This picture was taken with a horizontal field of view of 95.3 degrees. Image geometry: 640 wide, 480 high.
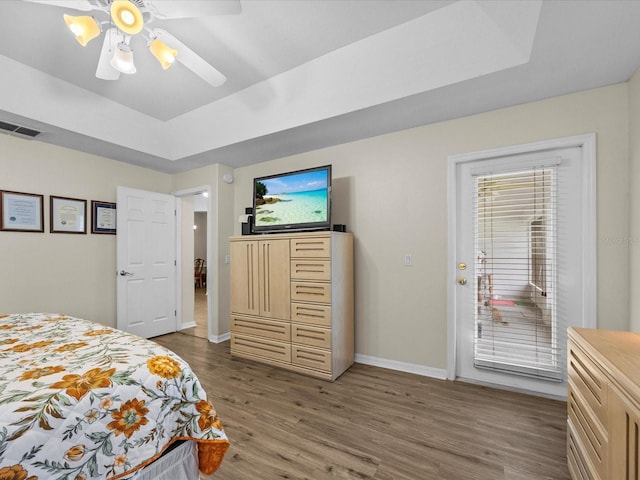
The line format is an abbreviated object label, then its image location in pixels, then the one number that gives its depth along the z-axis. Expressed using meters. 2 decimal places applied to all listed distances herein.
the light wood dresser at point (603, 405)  0.96
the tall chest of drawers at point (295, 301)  2.73
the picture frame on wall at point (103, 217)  3.54
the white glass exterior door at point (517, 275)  2.21
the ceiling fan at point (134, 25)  1.49
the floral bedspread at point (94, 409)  0.88
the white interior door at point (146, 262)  3.70
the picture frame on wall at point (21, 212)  2.88
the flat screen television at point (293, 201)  2.93
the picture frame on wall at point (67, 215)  3.20
